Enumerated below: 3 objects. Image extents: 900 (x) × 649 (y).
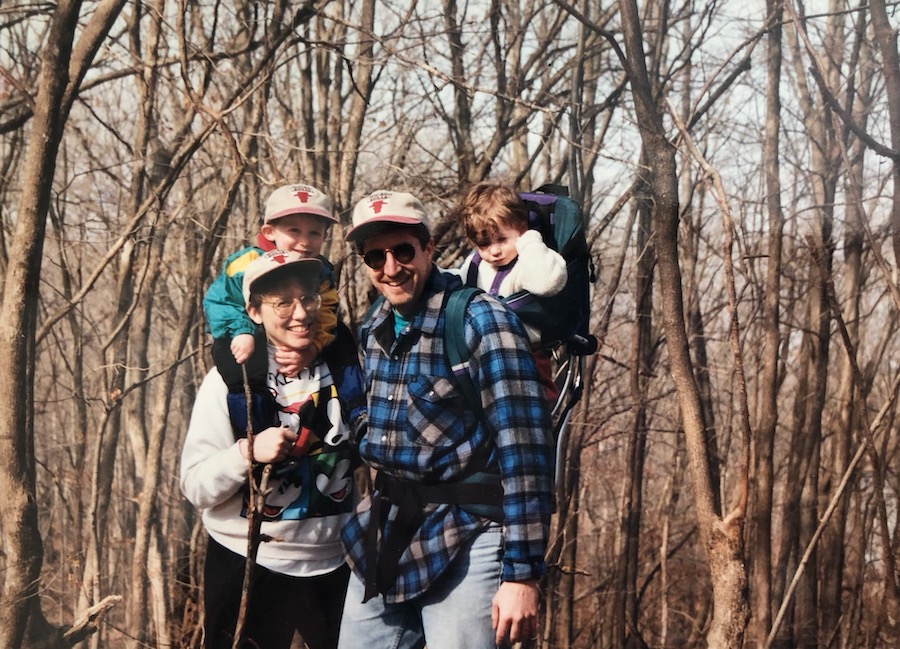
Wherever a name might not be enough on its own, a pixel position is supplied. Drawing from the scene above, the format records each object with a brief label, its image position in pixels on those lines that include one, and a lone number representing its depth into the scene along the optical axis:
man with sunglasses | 1.90
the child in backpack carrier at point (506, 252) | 2.24
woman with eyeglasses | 2.23
